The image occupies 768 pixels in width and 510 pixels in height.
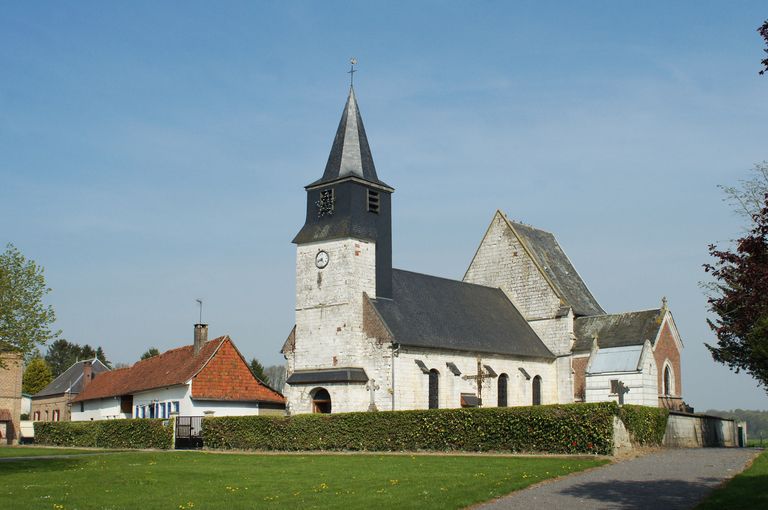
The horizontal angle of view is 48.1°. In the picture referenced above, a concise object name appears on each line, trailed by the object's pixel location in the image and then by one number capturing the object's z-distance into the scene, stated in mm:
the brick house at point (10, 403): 50812
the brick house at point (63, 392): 57000
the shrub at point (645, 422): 25823
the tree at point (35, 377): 74188
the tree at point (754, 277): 13719
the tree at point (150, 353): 70938
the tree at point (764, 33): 12016
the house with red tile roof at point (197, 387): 40531
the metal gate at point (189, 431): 36469
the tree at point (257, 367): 66375
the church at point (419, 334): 36344
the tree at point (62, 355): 93875
